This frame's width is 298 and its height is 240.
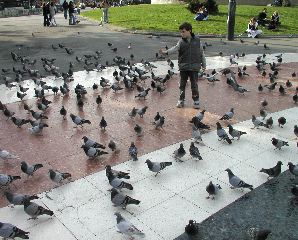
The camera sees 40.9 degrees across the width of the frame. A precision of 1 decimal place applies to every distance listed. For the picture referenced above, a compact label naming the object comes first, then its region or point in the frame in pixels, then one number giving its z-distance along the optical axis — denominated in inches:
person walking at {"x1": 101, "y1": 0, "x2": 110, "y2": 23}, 1264.5
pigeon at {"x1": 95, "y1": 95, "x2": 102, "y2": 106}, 451.2
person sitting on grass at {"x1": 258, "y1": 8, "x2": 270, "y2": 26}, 1141.1
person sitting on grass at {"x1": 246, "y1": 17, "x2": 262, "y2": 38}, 1009.5
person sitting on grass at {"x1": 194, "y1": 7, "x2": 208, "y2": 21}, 1221.1
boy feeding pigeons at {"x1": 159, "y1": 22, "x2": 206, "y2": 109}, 407.5
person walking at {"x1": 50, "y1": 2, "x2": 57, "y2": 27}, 1245.2
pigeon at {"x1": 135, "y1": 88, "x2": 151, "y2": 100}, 468.8
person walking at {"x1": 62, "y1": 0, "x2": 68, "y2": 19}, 1395.7
